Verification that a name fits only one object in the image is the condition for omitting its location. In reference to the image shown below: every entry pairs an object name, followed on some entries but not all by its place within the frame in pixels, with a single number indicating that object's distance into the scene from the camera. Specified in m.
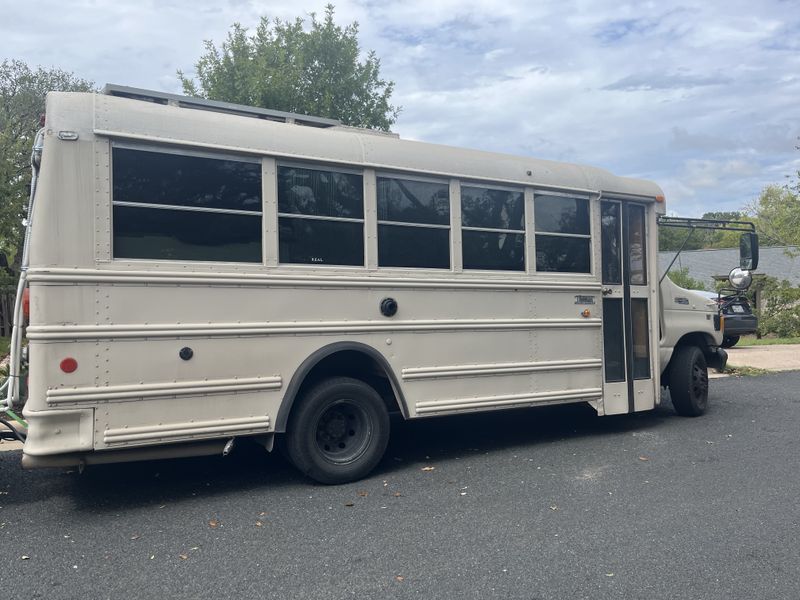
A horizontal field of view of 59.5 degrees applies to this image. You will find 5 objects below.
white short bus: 4.47
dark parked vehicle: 15.71
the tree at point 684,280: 24.46
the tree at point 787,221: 25.50
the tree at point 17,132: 12.59
